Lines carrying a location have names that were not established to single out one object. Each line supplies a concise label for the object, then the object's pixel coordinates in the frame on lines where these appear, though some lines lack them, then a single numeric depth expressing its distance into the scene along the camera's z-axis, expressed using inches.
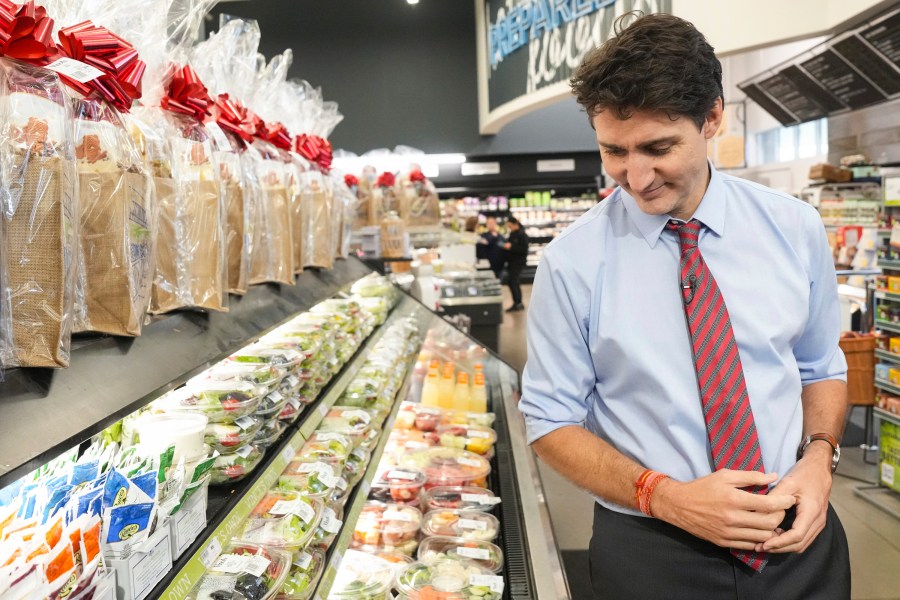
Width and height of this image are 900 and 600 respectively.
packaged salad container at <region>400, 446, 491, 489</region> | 103.5
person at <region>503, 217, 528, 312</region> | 473.1
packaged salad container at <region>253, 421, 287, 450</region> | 66.4
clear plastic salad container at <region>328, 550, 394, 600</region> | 75.9
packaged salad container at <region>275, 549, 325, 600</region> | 64.7
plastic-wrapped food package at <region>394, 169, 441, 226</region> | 191.2
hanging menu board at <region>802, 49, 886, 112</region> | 248.0
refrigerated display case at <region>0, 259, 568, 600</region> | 34.6
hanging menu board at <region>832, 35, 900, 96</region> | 206.3
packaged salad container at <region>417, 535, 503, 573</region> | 81.8
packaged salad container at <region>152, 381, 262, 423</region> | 61.2
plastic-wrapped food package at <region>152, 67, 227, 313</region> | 54.7
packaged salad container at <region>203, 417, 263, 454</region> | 58.7
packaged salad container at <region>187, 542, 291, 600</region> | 55.7
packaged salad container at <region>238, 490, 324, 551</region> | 66.6
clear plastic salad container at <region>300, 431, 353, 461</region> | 86.0
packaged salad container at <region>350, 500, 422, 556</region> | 90.2
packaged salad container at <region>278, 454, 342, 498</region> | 76.5
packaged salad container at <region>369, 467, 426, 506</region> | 101.0
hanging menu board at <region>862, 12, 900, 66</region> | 182.5
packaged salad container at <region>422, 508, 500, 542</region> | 88.4
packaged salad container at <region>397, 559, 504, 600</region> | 74.9
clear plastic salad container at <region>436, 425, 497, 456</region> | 115.4
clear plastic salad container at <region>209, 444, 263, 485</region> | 58.1
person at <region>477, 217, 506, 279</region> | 493.4
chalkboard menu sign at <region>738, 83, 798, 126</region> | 348.5
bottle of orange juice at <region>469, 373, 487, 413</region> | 139.9
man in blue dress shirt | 46.6
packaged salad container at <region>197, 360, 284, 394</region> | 69.5
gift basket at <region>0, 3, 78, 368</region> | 35.1
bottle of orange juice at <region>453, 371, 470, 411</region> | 140.6
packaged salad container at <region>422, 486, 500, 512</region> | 95.8
